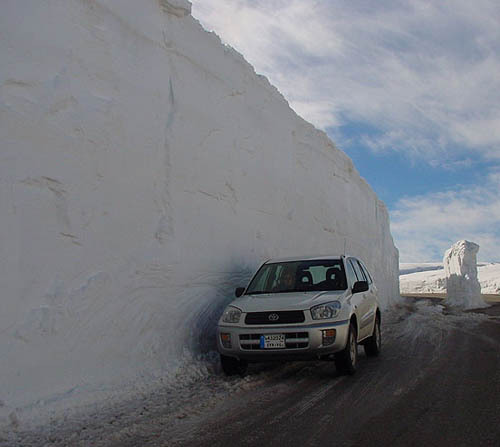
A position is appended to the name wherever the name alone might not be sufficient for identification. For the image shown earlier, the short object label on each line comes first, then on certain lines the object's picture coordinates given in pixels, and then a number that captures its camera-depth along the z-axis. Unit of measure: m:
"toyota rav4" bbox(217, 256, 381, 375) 6.96
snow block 26.75
